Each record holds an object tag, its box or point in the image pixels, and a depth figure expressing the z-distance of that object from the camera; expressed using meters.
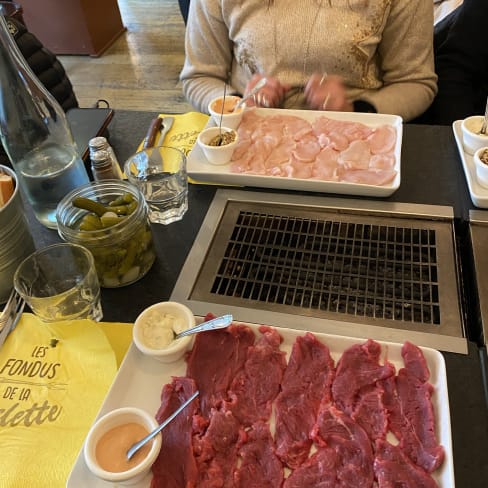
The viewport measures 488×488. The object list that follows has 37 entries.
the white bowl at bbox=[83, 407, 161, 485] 0.63
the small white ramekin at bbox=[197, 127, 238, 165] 1.18
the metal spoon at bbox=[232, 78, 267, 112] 1.33
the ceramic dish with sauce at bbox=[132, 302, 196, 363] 0.80
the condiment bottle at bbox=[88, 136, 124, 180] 1.04
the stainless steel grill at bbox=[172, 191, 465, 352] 0.86
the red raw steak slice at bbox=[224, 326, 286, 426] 0.75
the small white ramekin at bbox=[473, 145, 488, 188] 1.03
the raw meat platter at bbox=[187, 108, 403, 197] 1.09
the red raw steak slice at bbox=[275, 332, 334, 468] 0.70
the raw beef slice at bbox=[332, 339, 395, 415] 0.75
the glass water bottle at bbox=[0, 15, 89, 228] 0.98
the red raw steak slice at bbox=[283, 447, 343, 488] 0.66
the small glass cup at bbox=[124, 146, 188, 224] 1.09
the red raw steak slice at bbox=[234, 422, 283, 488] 0.67
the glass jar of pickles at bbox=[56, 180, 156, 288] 0.89
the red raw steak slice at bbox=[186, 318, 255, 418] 0.78
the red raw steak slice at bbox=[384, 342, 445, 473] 0.66
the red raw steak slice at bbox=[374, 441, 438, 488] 0.64
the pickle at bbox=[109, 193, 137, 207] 0.96
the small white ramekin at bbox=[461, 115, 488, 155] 1.11
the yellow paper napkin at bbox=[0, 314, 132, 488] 0.70
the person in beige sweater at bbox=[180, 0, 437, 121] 1.42
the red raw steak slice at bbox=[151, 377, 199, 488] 0.67
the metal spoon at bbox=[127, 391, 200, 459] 0.66
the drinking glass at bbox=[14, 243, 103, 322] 0.83
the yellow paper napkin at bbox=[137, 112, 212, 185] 1.33
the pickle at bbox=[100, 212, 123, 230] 0.91
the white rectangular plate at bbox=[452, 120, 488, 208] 1.01
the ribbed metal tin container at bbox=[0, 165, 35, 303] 0.87
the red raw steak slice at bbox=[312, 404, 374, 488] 0.66
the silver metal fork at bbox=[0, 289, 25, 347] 0.88
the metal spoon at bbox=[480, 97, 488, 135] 1.14
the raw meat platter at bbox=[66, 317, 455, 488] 0.67
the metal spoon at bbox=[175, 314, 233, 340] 0.79
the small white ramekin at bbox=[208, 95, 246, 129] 1.30
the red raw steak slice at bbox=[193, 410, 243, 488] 0.68
